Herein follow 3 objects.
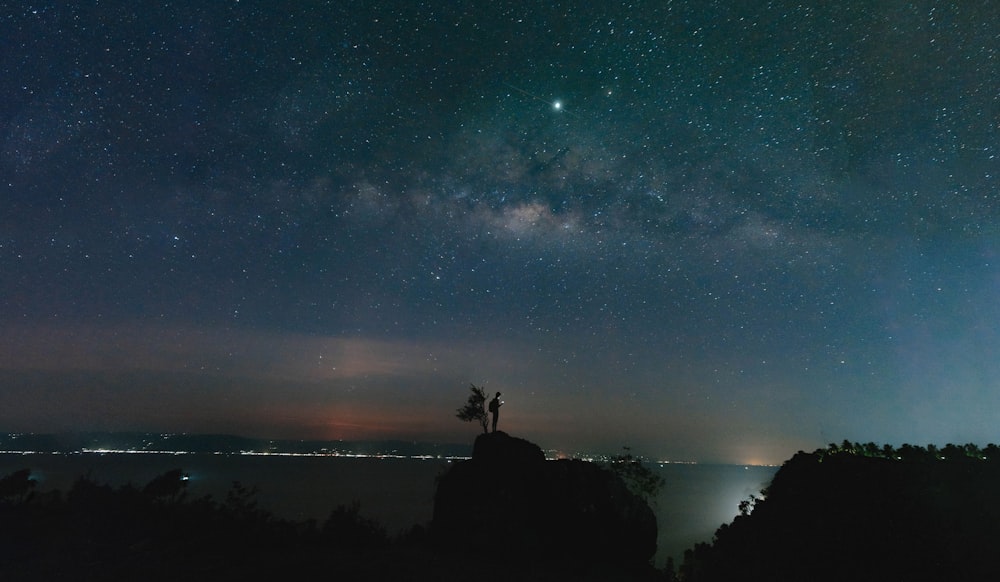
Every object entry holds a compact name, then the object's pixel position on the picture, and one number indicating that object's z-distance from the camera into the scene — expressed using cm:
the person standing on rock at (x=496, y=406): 2742
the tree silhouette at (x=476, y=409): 2817
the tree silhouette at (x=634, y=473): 3300
